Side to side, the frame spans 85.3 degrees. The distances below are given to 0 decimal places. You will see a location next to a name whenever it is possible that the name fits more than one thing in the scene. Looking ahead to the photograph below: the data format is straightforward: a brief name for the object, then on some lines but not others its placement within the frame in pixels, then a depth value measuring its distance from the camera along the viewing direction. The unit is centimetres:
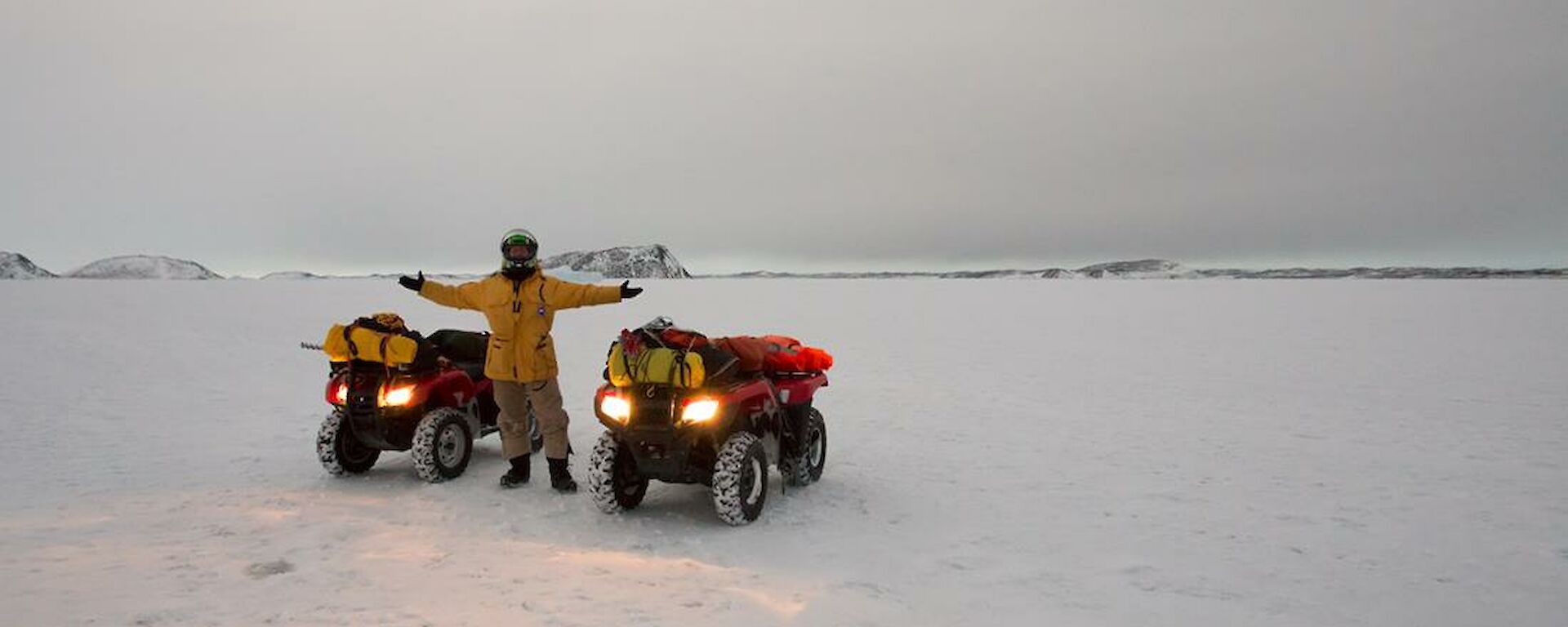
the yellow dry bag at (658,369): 571
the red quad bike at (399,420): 682
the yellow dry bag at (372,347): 675
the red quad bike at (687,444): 574
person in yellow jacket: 641
